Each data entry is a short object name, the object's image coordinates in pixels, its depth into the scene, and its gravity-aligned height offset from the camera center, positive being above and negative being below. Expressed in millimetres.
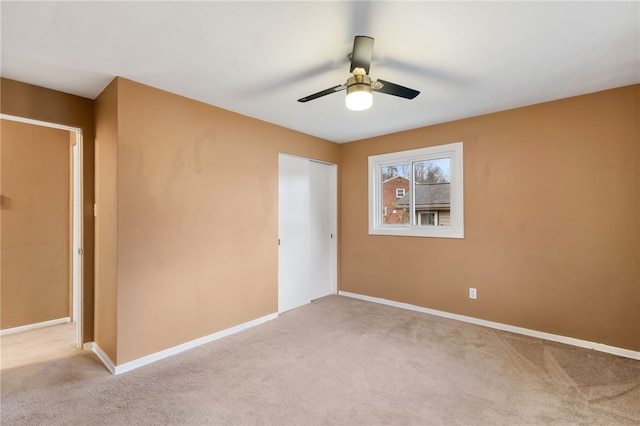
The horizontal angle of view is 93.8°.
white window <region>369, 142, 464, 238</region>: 3670 +292
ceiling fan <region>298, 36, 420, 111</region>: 1776 +869
